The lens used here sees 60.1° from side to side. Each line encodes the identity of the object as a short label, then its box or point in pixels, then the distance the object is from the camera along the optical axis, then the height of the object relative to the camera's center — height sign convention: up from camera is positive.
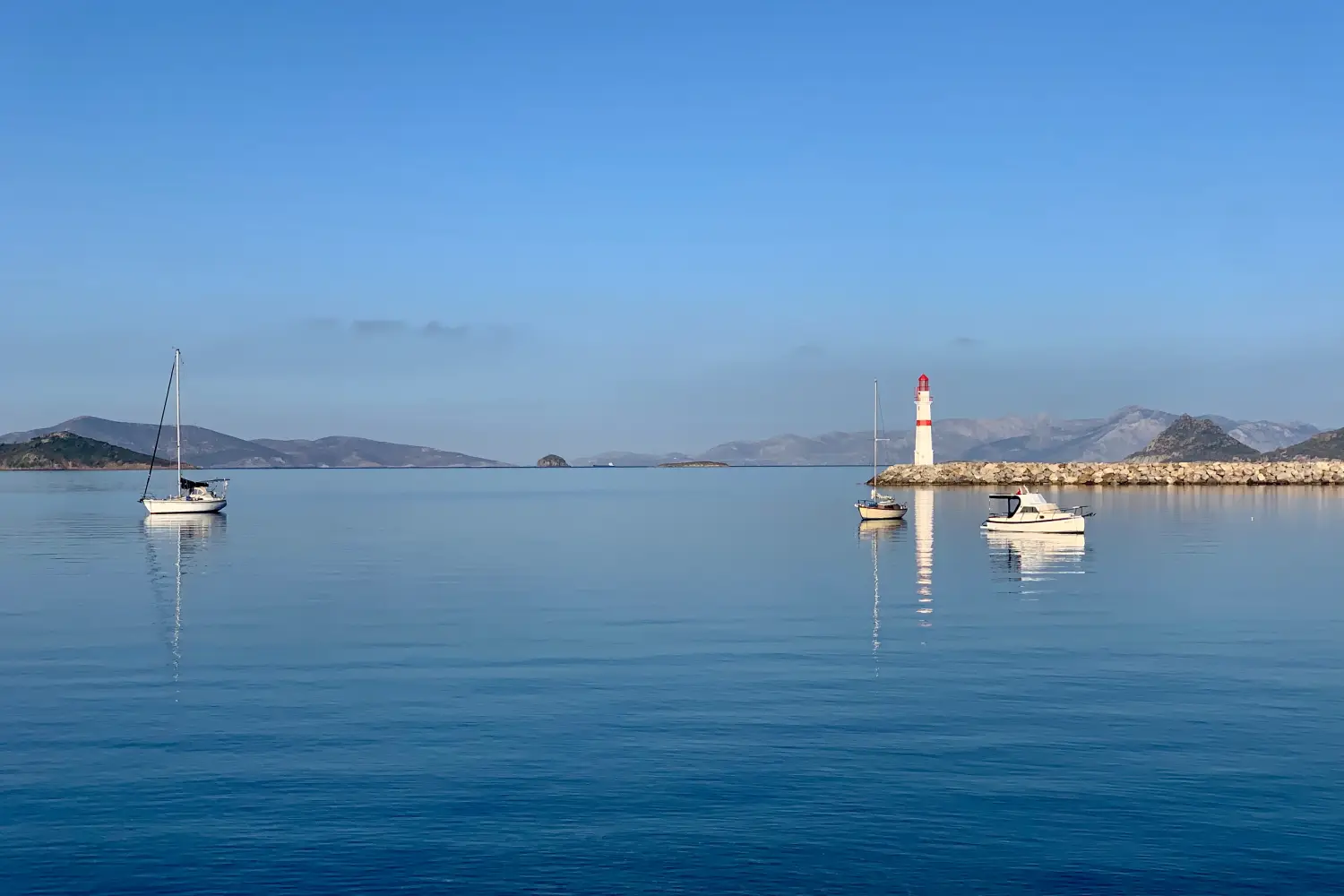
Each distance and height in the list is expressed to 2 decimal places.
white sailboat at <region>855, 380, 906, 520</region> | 86.56 -3.34
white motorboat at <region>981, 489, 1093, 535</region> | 69.38 -3.30
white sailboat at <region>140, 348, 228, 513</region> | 94.94 -2.30
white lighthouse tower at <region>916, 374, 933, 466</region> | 156.50 +5.62
